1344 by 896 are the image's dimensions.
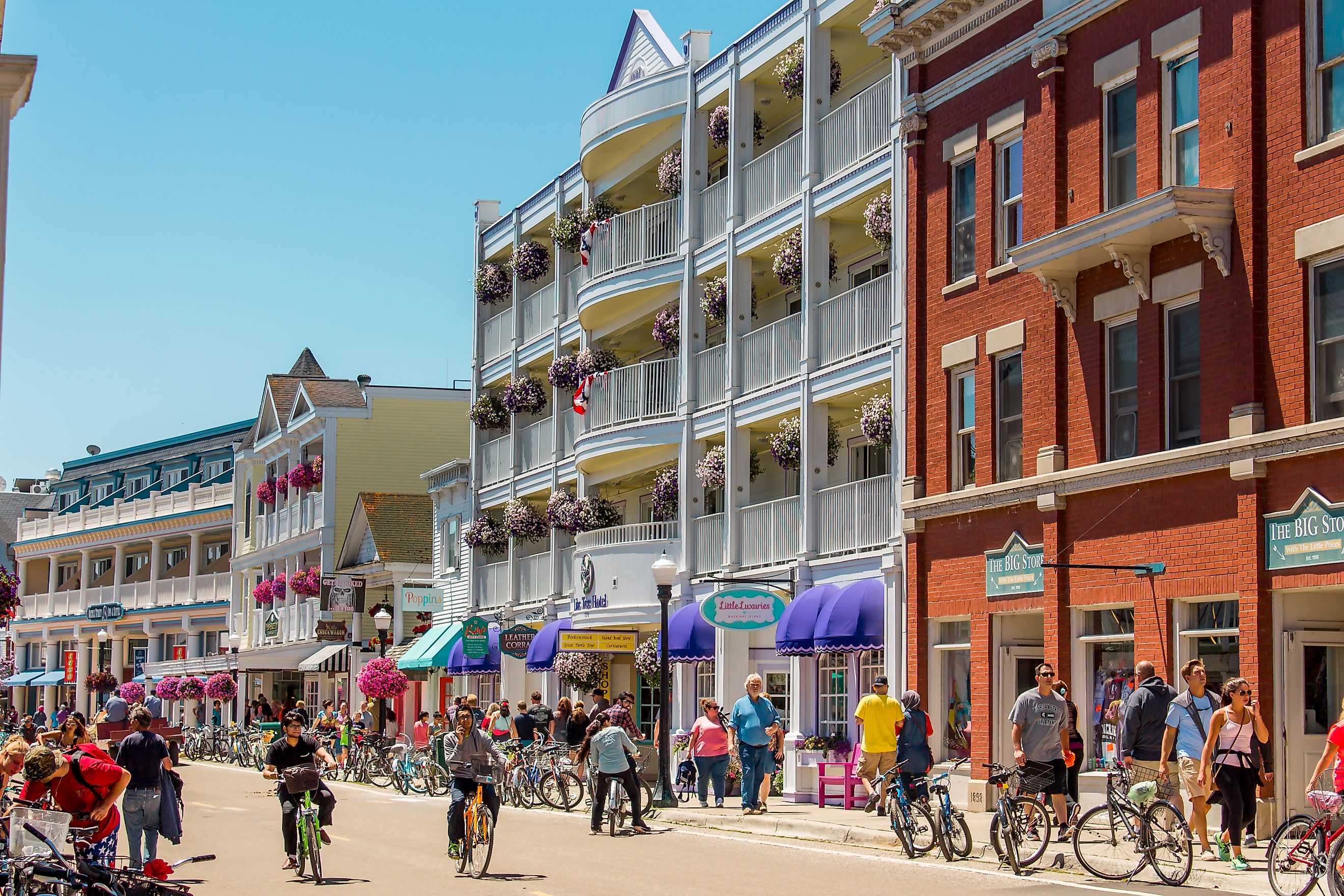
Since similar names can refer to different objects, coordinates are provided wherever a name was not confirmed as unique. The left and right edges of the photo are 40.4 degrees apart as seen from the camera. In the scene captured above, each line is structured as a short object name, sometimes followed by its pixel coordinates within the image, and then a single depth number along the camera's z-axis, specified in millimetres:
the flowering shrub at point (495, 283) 44750
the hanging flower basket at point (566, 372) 38562
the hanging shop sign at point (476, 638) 41688
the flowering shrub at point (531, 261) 42031
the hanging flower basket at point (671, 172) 34688
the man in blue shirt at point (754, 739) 24641
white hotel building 28438
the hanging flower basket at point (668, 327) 34562
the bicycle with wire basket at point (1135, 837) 15609
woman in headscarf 20375
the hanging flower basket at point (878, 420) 27062
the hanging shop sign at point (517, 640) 39344
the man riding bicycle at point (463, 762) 18141
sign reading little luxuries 27625
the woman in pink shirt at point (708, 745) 25797
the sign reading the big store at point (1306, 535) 18125
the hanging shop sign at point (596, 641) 32688
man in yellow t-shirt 22312
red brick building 19047
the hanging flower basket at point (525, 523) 41594
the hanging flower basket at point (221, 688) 62250
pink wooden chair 25031
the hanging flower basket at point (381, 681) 45188
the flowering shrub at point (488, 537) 43500
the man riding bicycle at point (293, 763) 18047
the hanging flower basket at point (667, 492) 34281
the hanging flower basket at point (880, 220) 27547
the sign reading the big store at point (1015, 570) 23109
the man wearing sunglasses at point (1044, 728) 17922
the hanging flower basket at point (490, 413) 44438
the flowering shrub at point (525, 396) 42000
